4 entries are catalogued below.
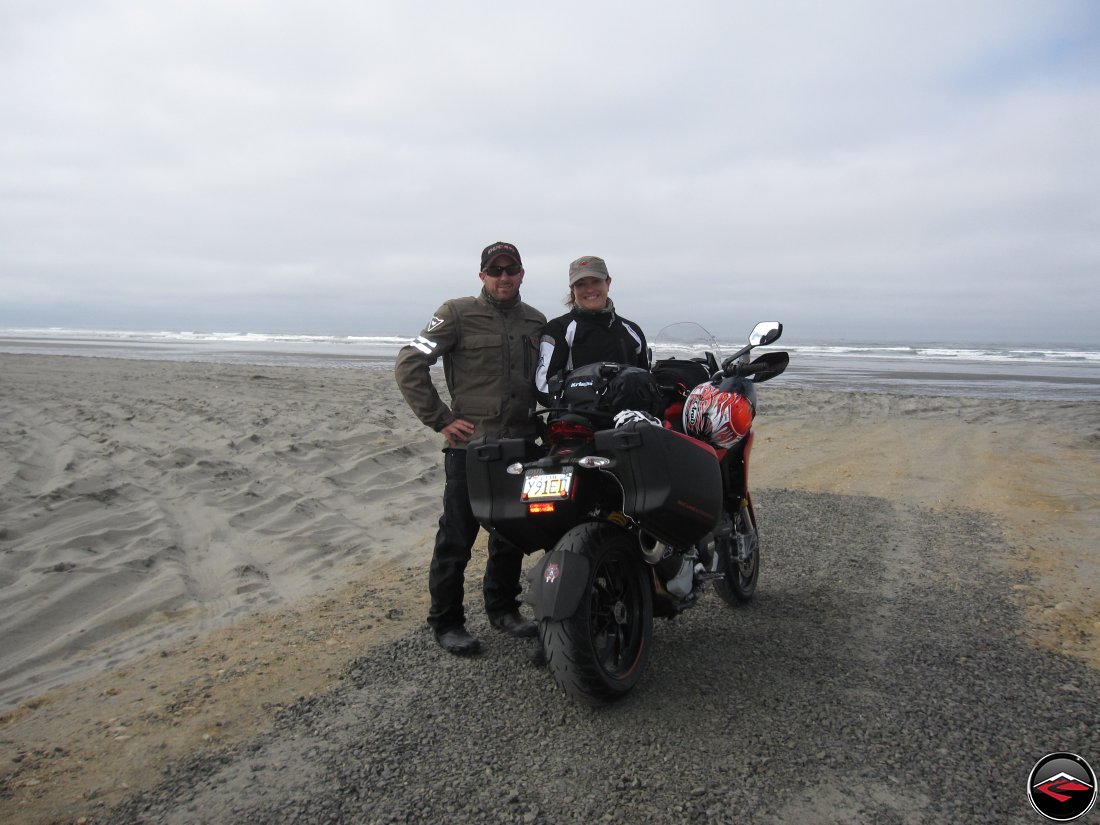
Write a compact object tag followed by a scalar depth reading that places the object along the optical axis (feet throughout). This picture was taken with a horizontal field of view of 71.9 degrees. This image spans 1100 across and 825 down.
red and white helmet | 11.66
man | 11.98
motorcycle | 9.13
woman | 12.16
